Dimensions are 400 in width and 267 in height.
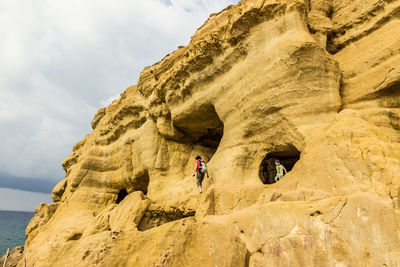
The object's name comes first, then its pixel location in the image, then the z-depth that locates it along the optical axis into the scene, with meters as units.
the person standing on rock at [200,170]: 8.23
